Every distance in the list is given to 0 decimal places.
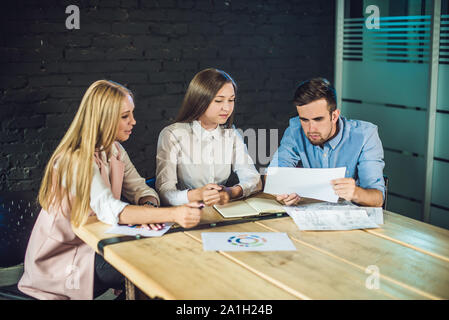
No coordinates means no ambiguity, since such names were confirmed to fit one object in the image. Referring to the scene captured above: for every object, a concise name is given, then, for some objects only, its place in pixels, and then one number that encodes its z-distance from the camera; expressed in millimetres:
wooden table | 1426
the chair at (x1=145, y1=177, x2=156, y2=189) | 2580
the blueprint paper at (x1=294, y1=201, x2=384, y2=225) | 2059
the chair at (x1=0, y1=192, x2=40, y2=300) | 2109
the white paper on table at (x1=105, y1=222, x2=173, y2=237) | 1863
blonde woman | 1955
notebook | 2133
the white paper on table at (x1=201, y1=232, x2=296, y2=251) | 1744
